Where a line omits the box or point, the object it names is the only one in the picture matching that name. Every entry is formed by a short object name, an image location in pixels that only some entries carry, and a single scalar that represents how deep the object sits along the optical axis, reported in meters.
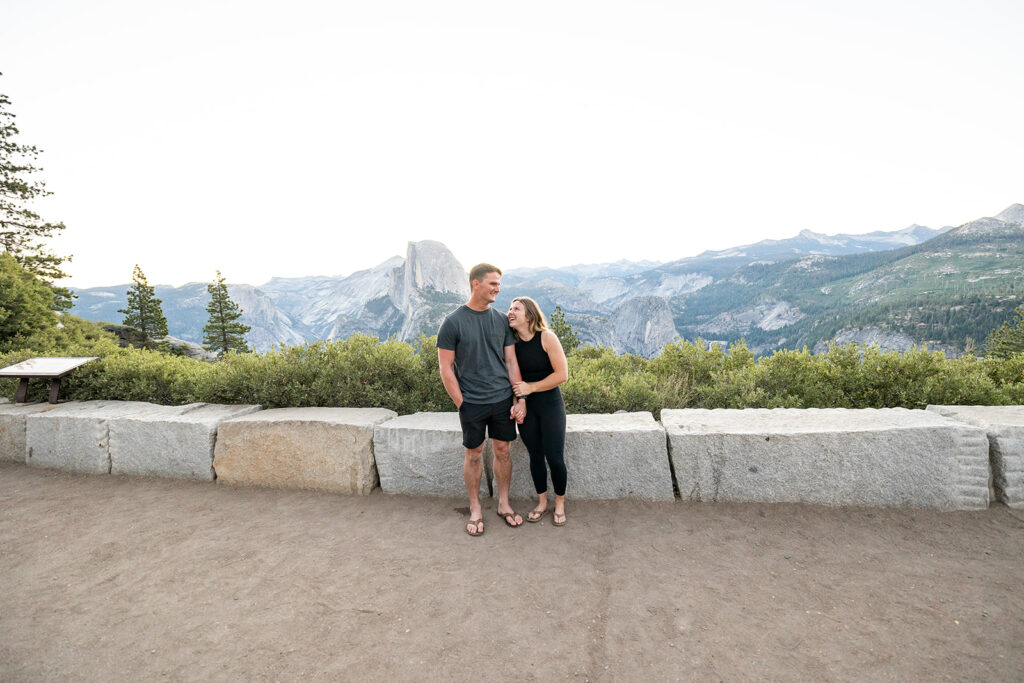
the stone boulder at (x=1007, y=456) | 3.97
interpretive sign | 6.32
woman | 4.17
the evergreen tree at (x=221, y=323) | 48.22
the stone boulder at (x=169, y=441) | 5.52
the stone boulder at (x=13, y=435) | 6.39
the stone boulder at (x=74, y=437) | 5.94
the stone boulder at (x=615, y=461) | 4.47
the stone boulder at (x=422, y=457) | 4.80
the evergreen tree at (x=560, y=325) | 39.00
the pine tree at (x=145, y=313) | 43.44
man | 4.16
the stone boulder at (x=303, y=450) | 5.03
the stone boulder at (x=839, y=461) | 4.02
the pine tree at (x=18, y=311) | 9.72
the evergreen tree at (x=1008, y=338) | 35.66
